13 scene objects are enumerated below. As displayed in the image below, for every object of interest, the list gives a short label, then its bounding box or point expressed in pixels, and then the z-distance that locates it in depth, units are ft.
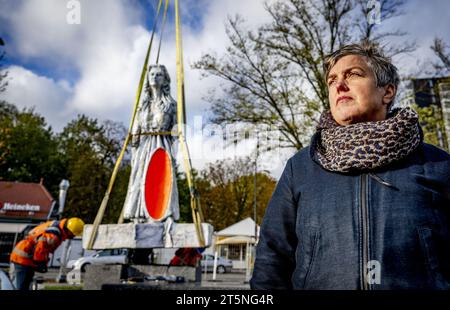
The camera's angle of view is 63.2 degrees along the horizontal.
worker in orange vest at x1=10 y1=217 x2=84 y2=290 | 19.10
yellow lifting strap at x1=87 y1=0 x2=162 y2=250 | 23.12
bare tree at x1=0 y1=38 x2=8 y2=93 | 40.07
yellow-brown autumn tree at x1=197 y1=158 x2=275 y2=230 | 103.81
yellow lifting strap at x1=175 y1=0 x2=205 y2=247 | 21.63
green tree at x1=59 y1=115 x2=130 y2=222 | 91.50
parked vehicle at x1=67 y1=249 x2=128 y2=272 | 55.21
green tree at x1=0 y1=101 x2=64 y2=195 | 100.89
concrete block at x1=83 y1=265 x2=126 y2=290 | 20.62
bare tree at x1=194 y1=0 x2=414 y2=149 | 32.07
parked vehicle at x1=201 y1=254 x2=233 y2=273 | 75.40
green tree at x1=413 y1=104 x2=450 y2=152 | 35.47
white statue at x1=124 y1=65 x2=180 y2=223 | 23.45
